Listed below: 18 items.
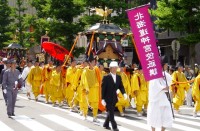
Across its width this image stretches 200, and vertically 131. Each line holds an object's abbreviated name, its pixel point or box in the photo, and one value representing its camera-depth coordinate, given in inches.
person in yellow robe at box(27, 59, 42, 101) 733.0
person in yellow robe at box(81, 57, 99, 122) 458.3
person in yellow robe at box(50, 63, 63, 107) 644.7
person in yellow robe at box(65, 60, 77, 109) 581.9
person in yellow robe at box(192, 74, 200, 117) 503.5
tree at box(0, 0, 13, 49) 1936.9
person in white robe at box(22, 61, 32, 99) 780.0
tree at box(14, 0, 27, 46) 1632.6
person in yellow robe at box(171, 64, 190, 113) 552.7
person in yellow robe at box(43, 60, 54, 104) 687.7
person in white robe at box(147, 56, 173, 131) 316.5
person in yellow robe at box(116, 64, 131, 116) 519.5
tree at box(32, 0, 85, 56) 1172.5
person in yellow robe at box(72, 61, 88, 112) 514.5
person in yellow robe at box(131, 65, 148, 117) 532.2
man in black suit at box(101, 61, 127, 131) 387.5
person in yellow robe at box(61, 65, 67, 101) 653.3
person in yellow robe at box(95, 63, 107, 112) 471.2
